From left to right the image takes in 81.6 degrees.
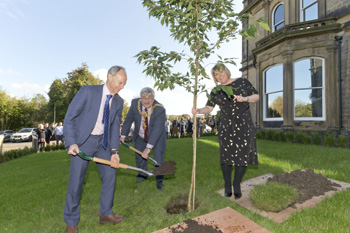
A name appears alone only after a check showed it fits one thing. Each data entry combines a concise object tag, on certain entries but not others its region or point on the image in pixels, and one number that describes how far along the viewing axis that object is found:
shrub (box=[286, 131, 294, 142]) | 10.95
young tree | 2.87
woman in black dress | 3.47
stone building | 10.46
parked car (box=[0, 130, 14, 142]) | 25.63
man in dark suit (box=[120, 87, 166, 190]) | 4.34
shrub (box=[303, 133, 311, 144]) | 10.22
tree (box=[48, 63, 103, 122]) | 34.62
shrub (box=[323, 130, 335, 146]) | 9.34
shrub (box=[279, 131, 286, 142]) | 11.39
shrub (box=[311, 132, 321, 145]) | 10.04
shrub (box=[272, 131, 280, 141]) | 11.79
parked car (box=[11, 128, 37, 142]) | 24.55
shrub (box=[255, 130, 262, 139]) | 13.62
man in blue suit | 2.67
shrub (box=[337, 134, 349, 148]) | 9.00
